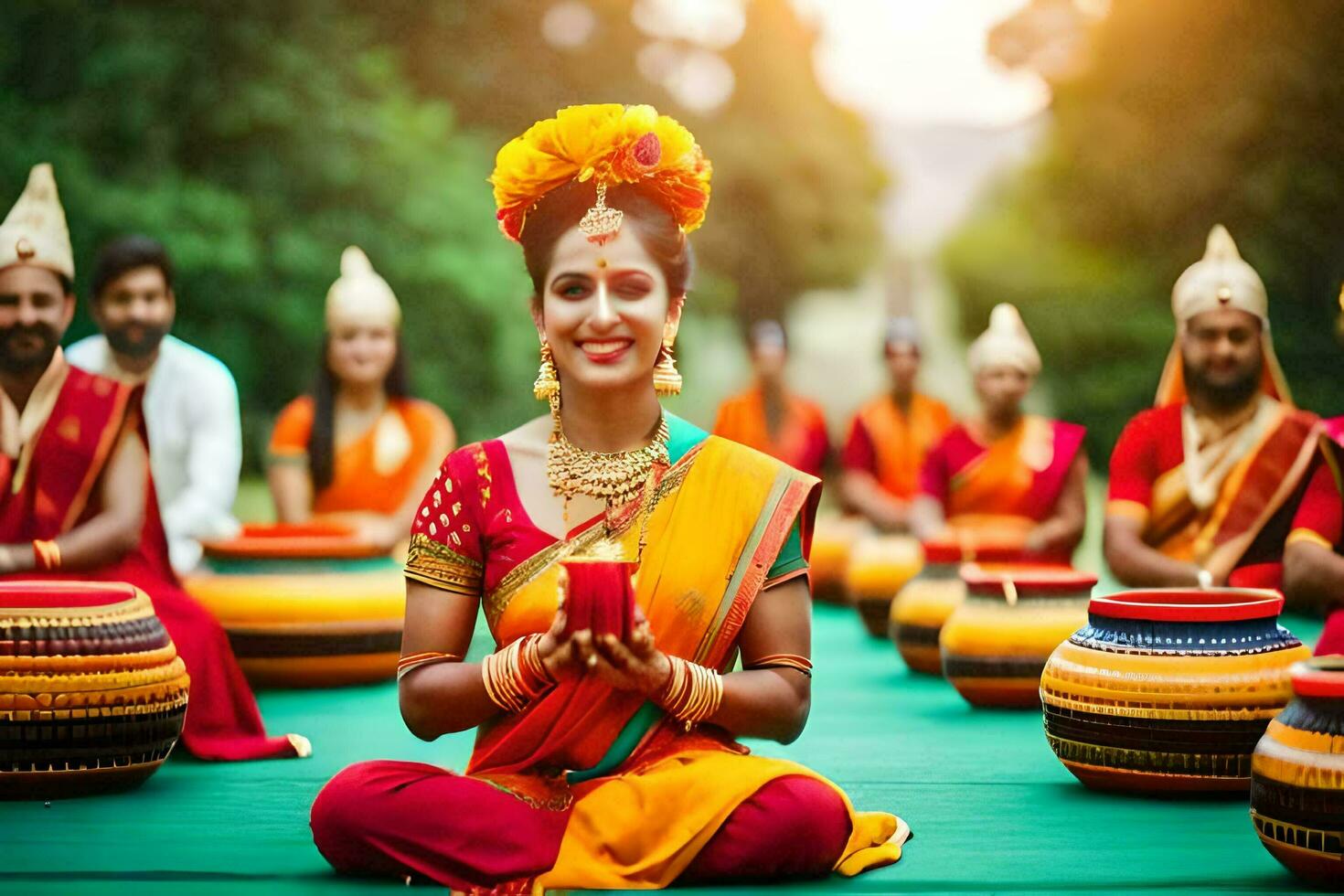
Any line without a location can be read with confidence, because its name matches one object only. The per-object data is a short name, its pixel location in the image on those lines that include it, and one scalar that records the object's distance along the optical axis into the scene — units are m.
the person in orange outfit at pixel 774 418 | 12.48
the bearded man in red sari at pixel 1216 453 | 6.58
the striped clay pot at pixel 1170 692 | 4.62
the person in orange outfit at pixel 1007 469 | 7.99
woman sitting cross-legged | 3.66
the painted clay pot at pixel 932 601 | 7.36
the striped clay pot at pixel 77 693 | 4.71
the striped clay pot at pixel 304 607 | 7.07
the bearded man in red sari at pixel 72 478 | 5.37
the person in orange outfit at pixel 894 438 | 11.08
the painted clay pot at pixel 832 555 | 10.91
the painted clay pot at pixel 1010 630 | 6.39
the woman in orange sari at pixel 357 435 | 8.29
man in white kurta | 7.51
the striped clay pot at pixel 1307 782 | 3.56
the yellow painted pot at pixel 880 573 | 8.86
